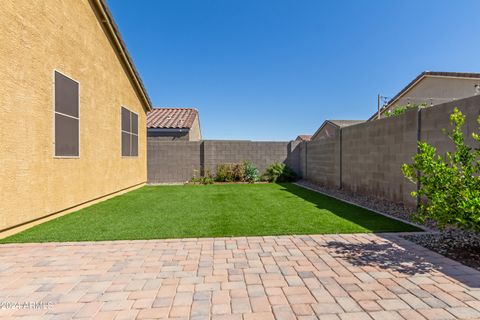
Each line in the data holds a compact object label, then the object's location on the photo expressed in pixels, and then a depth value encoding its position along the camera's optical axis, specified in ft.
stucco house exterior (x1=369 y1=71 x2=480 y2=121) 60.90
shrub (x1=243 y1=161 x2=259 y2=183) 45.52
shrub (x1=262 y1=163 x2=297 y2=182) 46.55
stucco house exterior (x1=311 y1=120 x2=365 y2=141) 98.46
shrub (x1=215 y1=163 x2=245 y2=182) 45.55
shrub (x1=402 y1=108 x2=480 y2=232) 11.32
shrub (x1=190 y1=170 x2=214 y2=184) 44.21
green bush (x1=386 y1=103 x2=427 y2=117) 43.27
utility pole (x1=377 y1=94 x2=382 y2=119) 63.27
